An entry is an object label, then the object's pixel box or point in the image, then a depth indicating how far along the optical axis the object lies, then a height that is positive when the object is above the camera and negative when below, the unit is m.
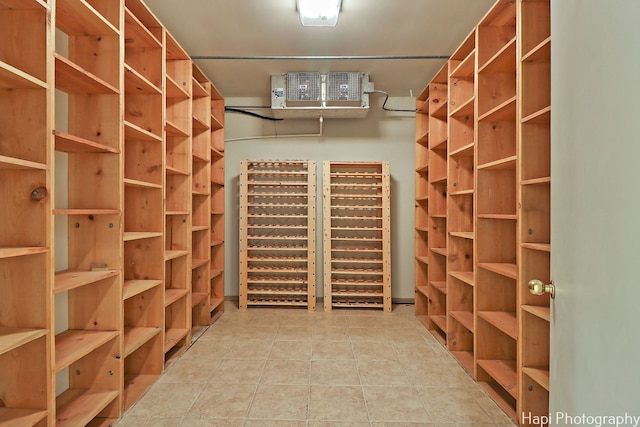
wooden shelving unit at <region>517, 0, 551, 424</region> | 1.77 +0.00
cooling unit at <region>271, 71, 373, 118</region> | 3.59 +1.33
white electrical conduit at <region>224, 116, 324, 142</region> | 4.31 +1.00
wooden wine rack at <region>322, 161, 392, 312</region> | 3.94 -0.27
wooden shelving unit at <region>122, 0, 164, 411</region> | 2.32 +0.04
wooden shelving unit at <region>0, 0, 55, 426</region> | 1.33 +0.06
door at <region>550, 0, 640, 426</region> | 0.64 +0.00
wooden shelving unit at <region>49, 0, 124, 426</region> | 1.85 +0.01
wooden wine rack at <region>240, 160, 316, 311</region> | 3.96 -0.26
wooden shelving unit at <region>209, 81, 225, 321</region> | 3.79 +0.08
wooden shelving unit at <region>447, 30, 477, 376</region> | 2.77 +0.02
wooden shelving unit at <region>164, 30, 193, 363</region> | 2.78 +0.15
